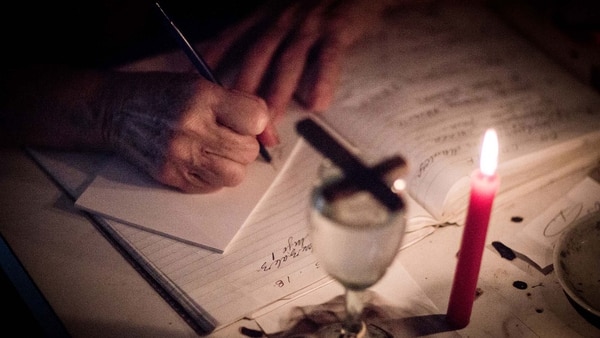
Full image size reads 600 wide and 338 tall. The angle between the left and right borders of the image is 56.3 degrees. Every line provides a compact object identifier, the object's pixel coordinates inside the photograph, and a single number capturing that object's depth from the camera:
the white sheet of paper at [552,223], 0.71
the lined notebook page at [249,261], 0.65
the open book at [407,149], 0.68
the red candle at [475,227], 0.51
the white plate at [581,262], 0.62
